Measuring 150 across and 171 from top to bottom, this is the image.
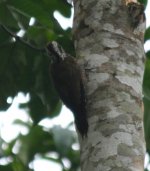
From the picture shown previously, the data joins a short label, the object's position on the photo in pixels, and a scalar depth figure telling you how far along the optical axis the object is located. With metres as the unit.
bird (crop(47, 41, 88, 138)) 7.24
